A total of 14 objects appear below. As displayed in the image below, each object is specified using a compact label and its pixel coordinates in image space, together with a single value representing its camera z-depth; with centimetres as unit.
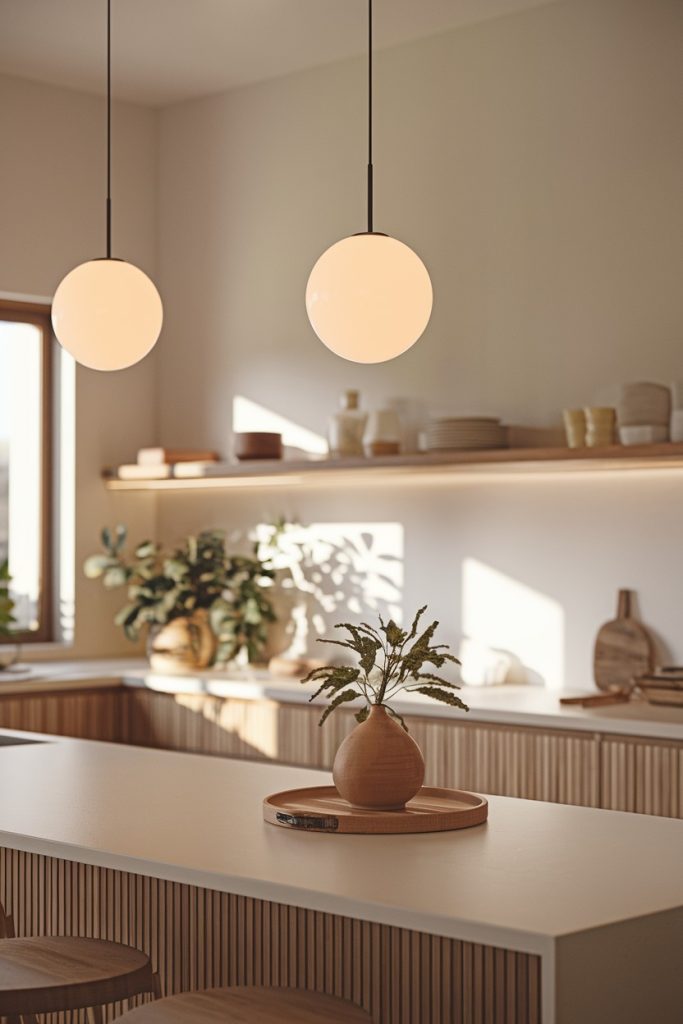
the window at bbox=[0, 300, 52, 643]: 578
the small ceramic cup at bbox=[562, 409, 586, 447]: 434
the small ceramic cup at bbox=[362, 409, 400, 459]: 488
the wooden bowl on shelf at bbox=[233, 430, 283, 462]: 527
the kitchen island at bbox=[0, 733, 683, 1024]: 180
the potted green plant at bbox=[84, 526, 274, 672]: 532
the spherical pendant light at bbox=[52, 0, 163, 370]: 321
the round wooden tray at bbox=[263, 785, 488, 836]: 236
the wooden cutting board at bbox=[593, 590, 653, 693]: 441
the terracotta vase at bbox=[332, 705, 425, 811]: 244
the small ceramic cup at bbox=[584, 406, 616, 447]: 428
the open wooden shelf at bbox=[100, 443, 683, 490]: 417
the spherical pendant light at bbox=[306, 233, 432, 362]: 286
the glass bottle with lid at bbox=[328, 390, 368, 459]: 502
